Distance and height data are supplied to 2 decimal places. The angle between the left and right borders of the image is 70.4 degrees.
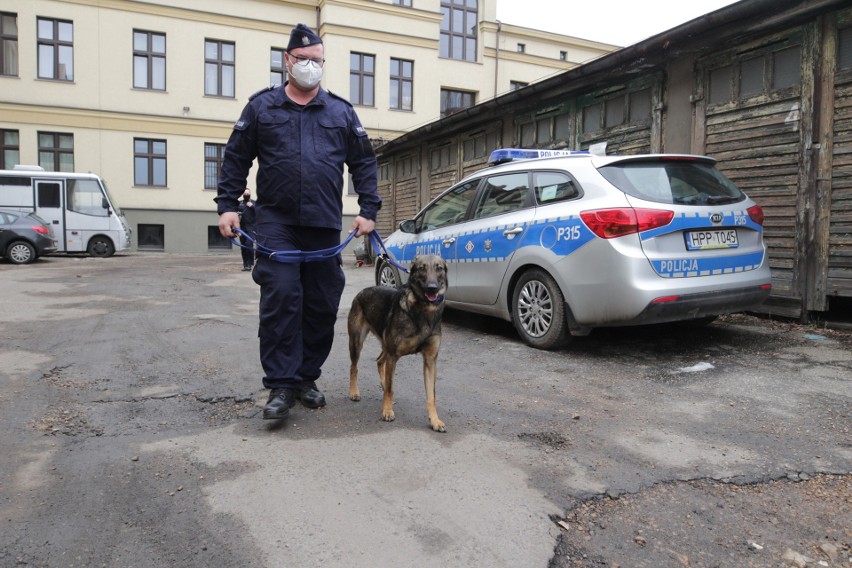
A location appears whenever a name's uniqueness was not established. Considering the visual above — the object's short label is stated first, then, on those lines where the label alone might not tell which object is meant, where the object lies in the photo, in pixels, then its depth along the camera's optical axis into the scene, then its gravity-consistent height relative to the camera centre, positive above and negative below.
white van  18.42 +0.93
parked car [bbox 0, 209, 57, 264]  15.73 -0.10
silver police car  4.58 +0.04
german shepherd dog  3.29 -0.44
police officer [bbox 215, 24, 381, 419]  3.40 +0.23
